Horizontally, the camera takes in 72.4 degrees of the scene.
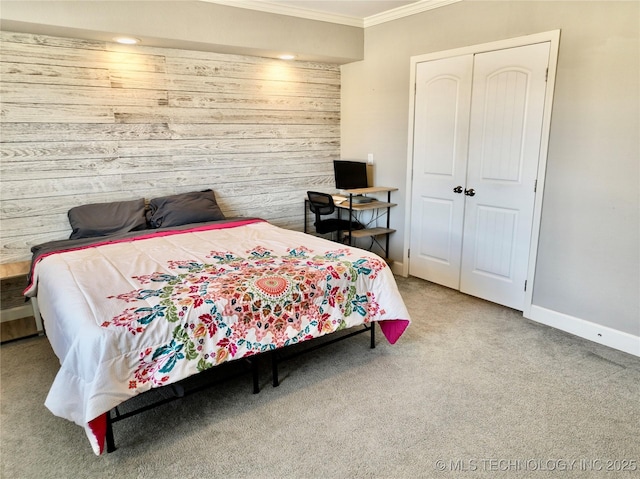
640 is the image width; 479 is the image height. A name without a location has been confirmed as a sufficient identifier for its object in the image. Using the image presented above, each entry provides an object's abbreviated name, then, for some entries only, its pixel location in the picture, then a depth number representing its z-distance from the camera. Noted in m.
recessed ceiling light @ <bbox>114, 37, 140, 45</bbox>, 3.39
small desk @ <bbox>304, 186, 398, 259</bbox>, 4.28
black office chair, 4.28
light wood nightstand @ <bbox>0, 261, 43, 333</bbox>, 3.11
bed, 1.88
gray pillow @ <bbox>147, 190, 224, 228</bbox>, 3.70
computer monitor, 4.49
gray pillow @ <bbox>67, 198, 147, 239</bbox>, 3.37
